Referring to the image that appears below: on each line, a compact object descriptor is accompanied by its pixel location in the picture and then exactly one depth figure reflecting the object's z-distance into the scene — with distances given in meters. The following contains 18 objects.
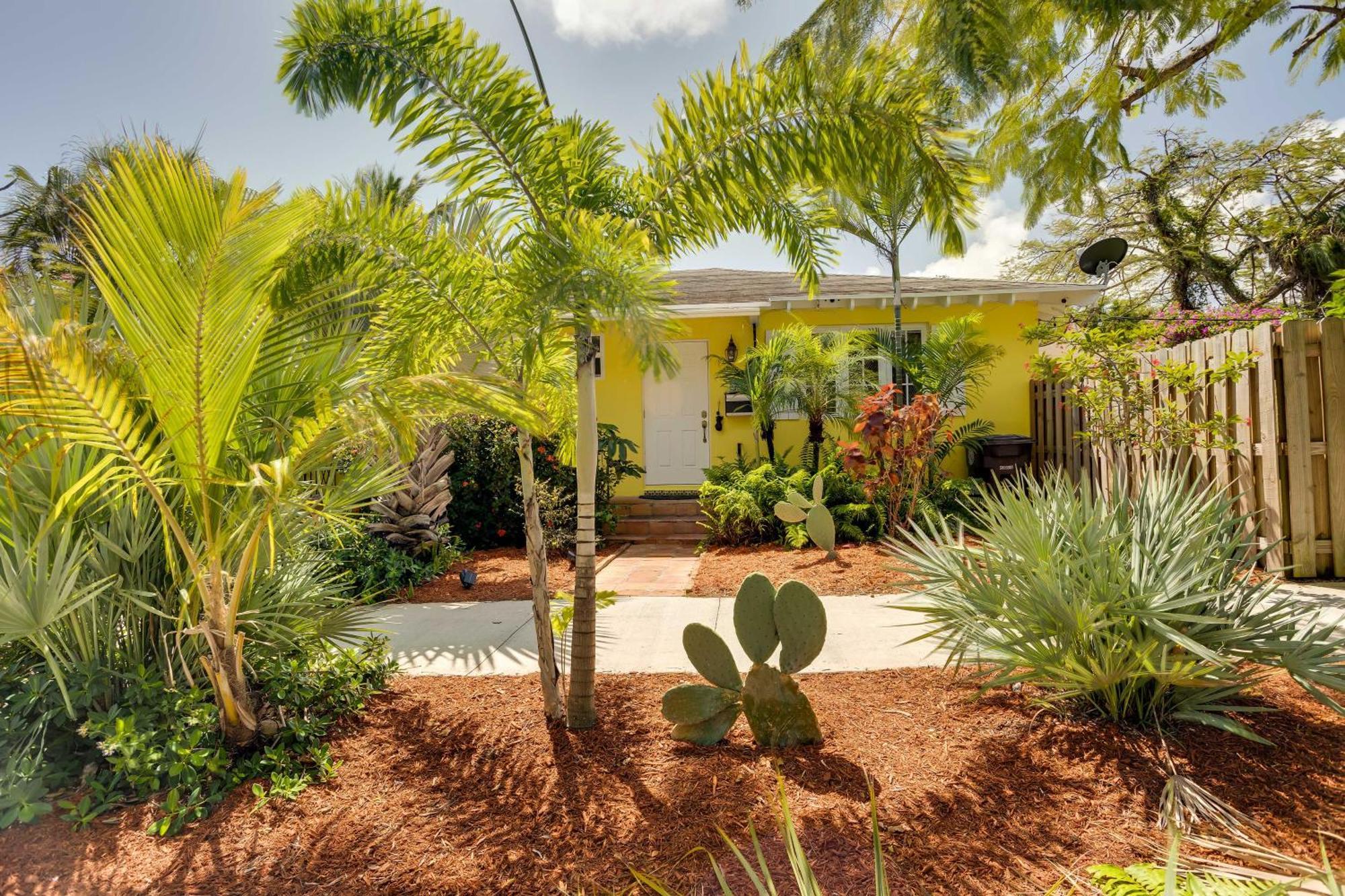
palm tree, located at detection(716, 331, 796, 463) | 9.29
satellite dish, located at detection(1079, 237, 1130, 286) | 8.76
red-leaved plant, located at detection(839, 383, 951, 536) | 7.24
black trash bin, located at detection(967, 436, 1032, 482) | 9.92
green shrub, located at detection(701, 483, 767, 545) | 8.11
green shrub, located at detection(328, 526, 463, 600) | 6.29
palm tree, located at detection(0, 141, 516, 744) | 2.23
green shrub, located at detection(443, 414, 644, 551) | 8.76
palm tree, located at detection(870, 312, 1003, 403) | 9.33
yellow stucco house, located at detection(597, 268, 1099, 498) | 10.69
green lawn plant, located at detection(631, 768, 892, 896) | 1.17
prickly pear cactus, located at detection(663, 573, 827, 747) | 2.97
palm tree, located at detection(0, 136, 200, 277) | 15.52
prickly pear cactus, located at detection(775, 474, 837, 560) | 6.82
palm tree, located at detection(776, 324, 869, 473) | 8.97
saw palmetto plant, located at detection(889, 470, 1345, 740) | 2.64
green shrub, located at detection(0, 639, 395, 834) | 2.54
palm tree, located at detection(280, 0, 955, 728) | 2.80
